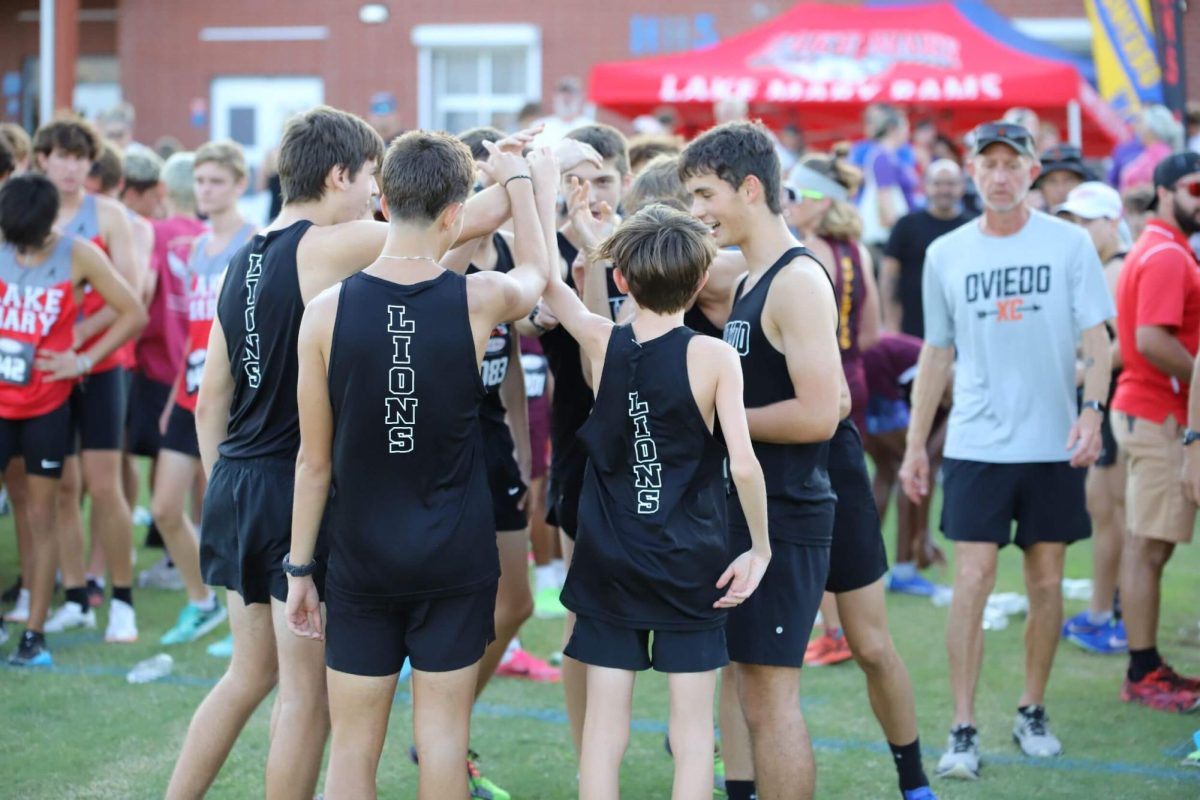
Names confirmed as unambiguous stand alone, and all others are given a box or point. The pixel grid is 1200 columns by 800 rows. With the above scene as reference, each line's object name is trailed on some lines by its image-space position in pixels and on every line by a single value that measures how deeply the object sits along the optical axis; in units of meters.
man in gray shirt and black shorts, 4.98
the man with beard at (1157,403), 5.38
